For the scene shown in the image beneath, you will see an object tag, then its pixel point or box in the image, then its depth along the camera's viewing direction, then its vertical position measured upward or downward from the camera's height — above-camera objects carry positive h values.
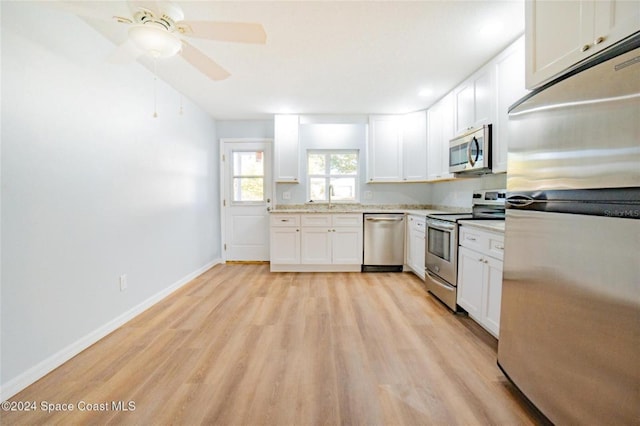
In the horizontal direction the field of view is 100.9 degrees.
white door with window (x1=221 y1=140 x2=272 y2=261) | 4.61 -0.18
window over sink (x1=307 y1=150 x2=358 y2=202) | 4.64 +0.54
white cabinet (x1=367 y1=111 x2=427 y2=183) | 4.11 +0.85
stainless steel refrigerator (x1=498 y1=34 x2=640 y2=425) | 0.90 -0.17
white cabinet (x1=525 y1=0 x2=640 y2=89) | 1.05 +0.78
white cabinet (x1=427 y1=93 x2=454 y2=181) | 3.32 +0.87
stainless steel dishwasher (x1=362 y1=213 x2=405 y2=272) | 3.95 -0.56
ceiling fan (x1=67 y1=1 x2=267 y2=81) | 1.34 +0.95
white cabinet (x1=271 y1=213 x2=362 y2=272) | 3.96 -0.57
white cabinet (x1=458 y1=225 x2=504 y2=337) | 1.93 -0.59
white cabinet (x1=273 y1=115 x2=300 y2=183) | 4.19 +0.86
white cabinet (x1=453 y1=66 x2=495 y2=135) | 2.49 +1.05
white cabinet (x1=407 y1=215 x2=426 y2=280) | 3.39 -0.56
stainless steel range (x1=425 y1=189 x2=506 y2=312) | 2.56 -0.44
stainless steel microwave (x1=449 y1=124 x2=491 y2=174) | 2.48 +0.52
